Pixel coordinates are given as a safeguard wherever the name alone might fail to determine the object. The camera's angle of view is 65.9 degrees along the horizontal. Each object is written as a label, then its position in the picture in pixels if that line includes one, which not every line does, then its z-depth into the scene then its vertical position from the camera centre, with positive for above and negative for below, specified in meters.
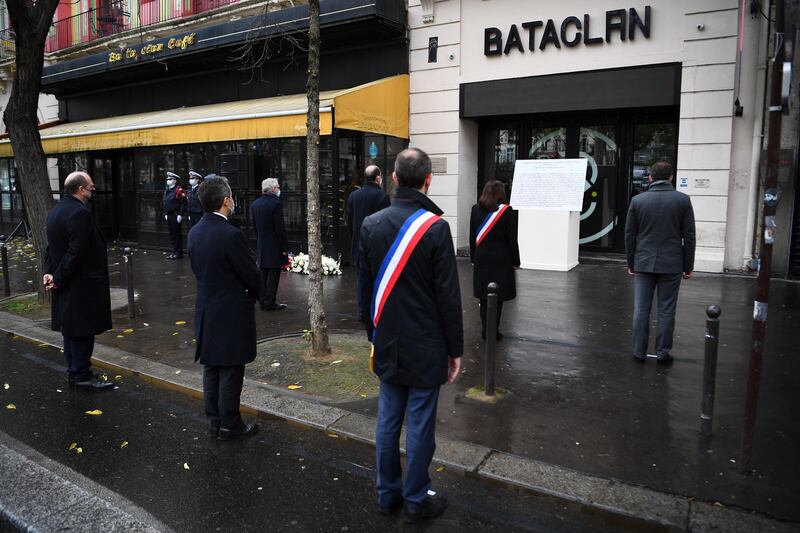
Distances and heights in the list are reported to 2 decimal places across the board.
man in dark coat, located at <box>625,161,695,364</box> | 5.83 -0.59
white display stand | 10.93 -0.39
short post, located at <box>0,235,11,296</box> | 9.69 -1.43
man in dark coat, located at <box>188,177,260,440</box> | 4.21 -0.77
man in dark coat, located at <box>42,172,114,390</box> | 5.29 -0.82
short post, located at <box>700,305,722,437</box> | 4.04 -1.19
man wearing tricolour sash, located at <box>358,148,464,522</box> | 3.12 -0.72
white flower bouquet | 11.53 -1.53
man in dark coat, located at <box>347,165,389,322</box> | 8.30 -0.21
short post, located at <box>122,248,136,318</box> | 8.23 -1.23
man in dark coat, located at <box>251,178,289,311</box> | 8.49 -0.71
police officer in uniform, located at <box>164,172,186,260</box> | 14.16 -0.61
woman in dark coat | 6.48 -0.61
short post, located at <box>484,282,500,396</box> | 4.91 -1.15
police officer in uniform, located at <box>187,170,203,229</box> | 13.19 -0.38
